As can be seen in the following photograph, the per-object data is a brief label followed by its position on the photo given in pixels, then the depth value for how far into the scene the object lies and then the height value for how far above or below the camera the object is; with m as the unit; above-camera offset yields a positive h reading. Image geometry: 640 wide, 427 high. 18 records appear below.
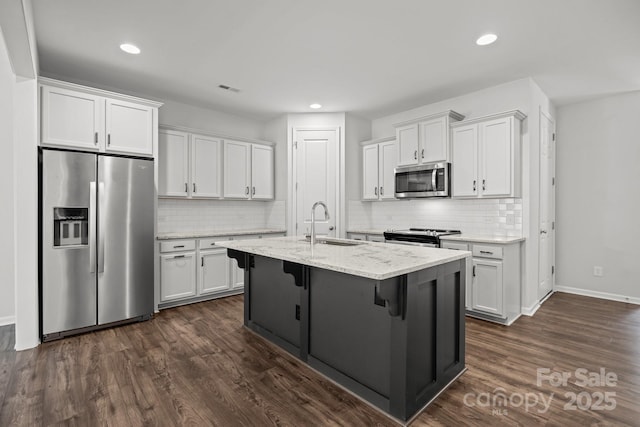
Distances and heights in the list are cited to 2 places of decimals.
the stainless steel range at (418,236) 3.91 -0.31
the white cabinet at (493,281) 3.41 -0.74
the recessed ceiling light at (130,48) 3.02 +1.52
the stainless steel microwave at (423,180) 4.17 +0.42
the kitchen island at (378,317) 1.88 -0.72
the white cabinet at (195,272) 4.00 -0.79
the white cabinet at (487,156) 3.65 +0.65
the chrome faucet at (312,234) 2.76 -0.19
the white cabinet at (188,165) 4.26 +0.63
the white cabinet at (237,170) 4.85 +0.63
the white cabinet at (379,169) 4.93 +0.66
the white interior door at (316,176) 5.05 +0.55
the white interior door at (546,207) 4.21 +0.07
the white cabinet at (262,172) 5.14 +0.62
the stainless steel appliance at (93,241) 3.02 -0.30
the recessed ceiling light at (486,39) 2.85 +1.53
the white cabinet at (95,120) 3.10 +0.93
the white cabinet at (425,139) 4.14 +0.97
